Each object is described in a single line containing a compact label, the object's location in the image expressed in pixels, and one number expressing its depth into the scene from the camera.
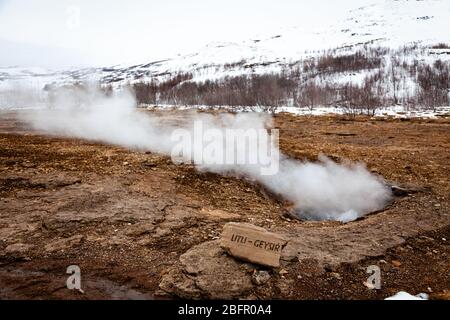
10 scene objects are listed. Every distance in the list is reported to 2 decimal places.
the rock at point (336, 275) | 3.48
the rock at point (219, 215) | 4.78
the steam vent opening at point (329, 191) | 5.74
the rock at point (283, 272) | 3.45
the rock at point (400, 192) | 5.84
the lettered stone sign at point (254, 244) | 3.43
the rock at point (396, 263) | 3.79
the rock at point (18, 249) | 3.69
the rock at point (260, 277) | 3.27
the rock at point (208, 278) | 3.14
